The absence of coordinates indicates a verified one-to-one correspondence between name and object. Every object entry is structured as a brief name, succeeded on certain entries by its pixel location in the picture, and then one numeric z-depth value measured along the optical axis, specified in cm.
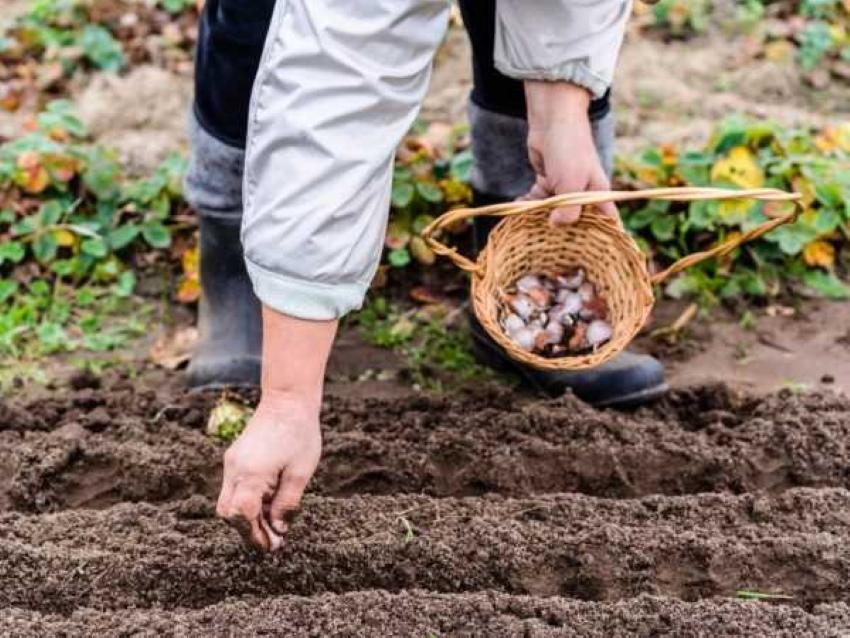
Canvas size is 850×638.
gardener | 183
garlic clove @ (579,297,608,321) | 264
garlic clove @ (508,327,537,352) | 257
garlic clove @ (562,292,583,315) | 264
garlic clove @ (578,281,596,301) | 267
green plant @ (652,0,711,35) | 441
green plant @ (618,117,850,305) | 324
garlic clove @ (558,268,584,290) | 269
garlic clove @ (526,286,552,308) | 266
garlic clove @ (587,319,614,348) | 259
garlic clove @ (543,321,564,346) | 259
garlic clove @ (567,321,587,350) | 260
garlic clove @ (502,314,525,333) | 259
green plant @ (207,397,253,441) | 268
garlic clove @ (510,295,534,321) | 262
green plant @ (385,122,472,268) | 325
